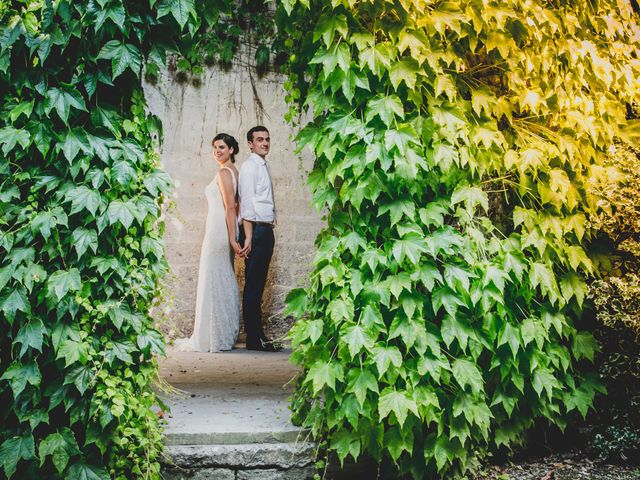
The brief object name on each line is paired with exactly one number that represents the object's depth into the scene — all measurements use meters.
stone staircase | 3.54
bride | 6.25
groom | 6.06
